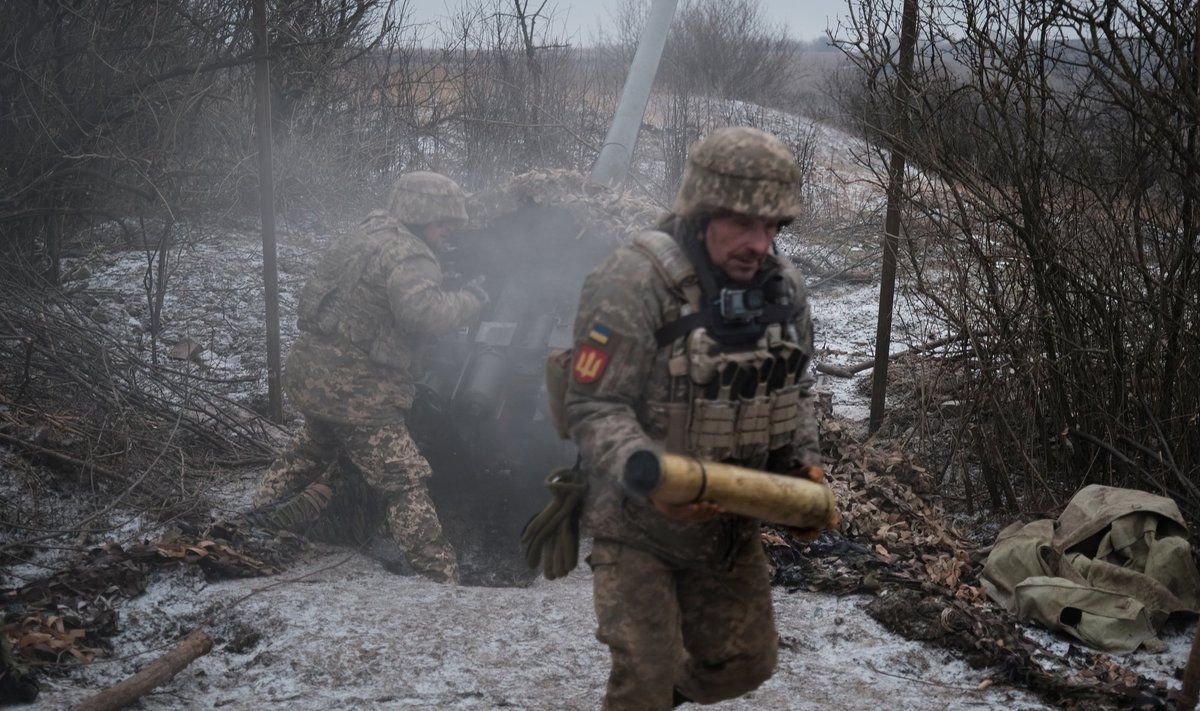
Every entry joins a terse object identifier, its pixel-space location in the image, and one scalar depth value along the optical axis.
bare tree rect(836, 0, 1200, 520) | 4.98
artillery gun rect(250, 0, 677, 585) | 6.02
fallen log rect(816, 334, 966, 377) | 8.63
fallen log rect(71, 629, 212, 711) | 3.58
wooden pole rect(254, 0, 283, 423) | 6.62
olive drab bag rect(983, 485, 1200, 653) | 4.38
